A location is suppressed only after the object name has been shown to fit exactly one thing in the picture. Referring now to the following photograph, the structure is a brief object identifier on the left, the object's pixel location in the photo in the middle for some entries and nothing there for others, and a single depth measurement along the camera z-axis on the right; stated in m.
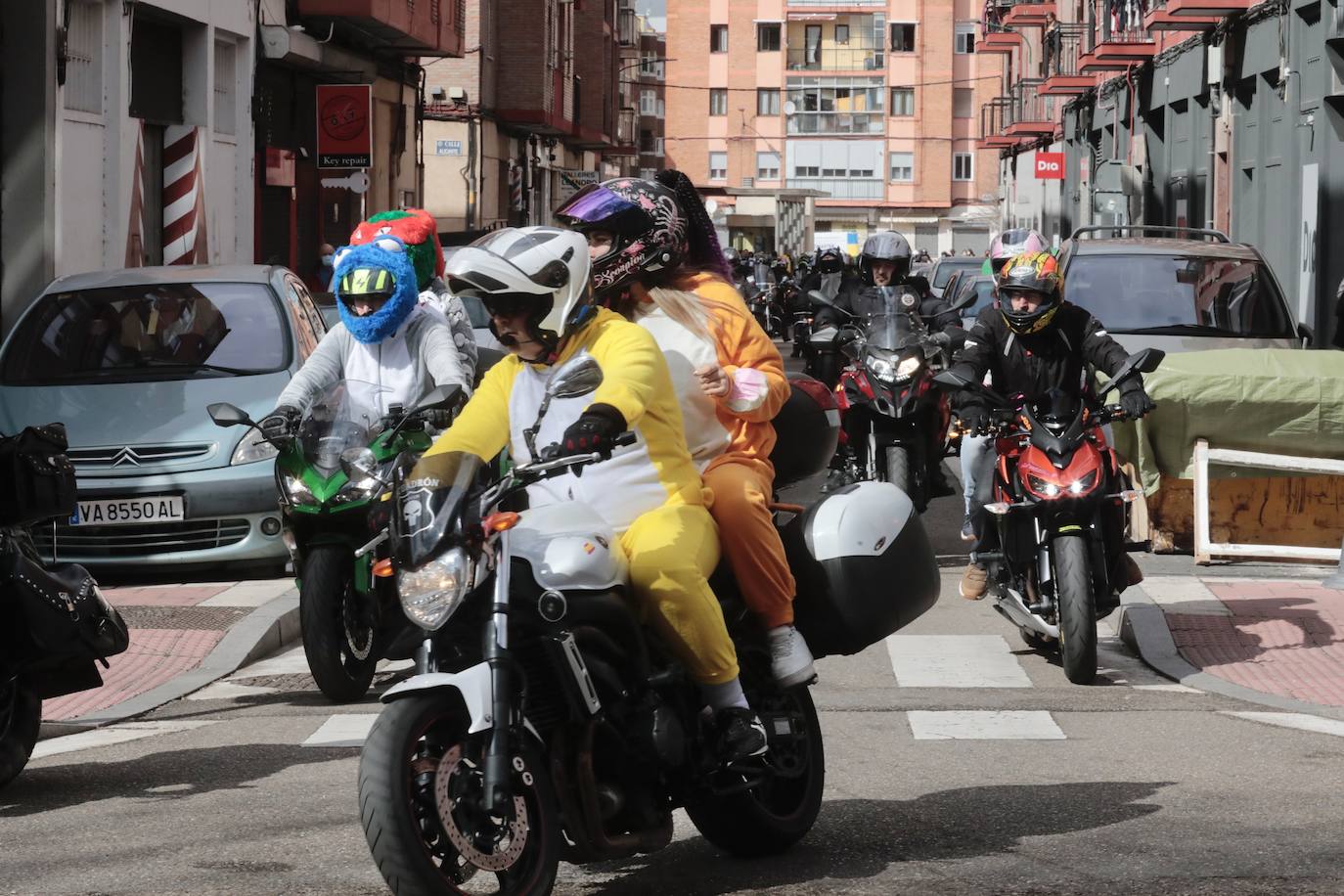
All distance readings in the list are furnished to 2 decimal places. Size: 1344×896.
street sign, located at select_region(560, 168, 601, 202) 61.62
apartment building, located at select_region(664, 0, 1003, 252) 102.00
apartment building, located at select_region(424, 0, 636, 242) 48.34
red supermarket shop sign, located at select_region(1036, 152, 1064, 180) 45.38
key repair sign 31.64
